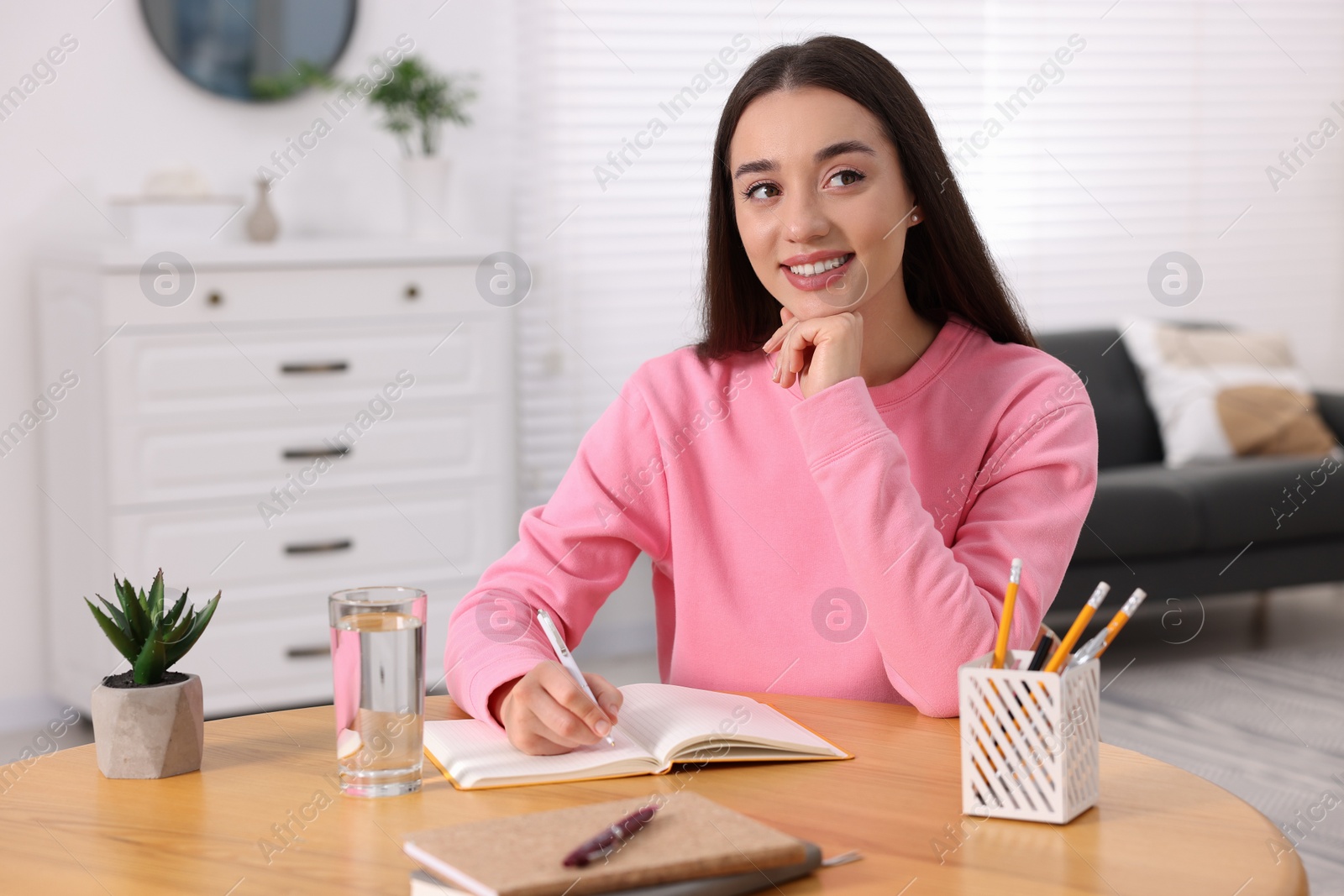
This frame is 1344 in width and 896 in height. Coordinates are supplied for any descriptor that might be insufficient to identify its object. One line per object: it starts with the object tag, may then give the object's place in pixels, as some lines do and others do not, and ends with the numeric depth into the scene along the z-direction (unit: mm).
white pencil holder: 991
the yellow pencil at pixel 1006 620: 1047
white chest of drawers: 3240
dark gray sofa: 3893
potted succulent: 1120
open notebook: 1113
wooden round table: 916
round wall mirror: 3646
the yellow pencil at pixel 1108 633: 1055
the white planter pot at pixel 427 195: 3846
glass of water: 1052
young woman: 1451
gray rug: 2848
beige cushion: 4340
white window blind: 4148
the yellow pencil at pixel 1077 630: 1023
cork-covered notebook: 851
